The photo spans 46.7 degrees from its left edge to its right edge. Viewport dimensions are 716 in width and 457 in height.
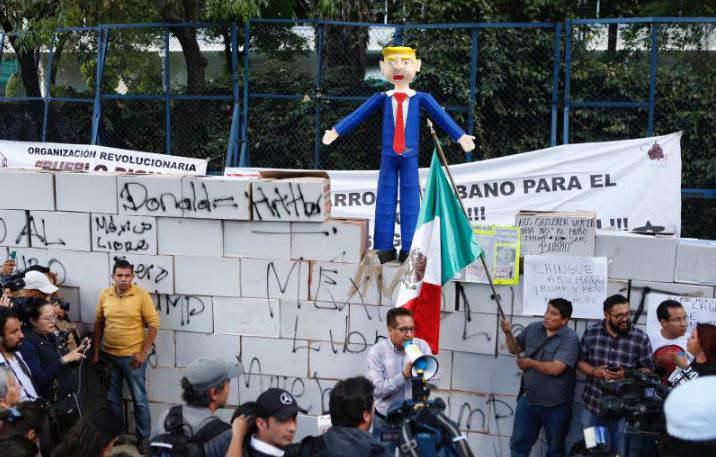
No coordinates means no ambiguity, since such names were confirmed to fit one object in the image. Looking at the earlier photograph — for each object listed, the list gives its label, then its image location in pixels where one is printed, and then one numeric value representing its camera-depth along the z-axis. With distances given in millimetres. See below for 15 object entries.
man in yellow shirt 7148
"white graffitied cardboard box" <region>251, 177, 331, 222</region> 7059
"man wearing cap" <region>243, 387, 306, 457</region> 3850
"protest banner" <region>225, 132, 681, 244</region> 9195
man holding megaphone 5766
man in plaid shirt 6082
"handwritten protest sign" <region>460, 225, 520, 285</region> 6797
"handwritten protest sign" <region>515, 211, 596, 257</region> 6676
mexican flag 6523
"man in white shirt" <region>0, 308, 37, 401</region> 5395
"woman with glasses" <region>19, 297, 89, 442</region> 5941
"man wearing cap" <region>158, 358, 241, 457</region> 4117
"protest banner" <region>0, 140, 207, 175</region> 10859
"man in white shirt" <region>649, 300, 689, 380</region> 6223
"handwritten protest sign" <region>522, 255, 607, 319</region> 6668
